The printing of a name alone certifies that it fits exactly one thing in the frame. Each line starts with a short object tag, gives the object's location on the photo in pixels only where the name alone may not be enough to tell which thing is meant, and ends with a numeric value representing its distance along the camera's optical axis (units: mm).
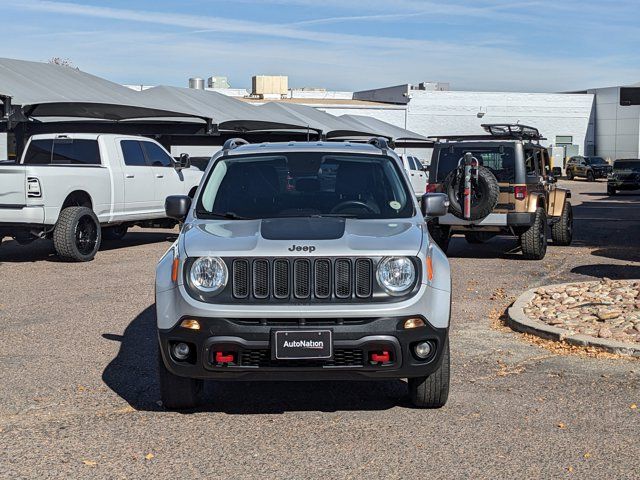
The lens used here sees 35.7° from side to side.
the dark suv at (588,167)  57562
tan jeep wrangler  14883
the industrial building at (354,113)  24078
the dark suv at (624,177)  42688
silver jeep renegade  5801
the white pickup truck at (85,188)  14367
